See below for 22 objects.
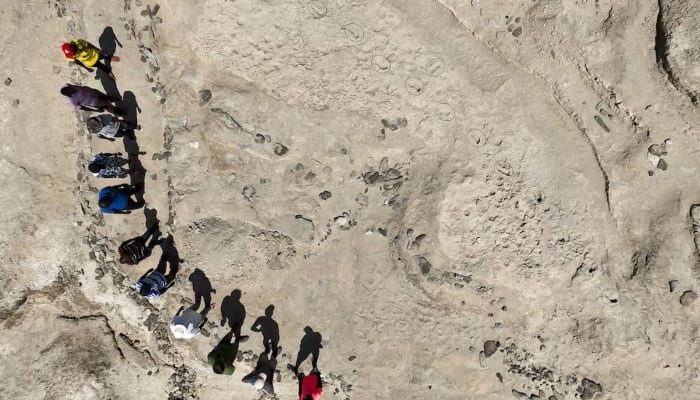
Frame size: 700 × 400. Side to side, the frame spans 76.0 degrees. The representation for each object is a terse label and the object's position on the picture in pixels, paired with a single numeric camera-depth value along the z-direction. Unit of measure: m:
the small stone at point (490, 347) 10.45
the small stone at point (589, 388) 10.12
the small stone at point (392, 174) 10.78
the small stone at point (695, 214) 9.41
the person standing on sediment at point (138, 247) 10.08
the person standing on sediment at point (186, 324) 10.17
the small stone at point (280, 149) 10.71
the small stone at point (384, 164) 10.80
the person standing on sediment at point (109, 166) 9.62
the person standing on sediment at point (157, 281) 9.92
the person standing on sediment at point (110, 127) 9.60
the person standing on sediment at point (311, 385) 10.33
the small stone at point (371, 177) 10.88
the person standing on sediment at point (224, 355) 9.93
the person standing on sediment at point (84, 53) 9.27
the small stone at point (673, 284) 9.48
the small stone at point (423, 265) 10.44
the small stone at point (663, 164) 9.63
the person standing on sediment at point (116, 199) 9.54
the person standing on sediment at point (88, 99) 9.22
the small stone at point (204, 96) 10.71
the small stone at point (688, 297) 9.41
